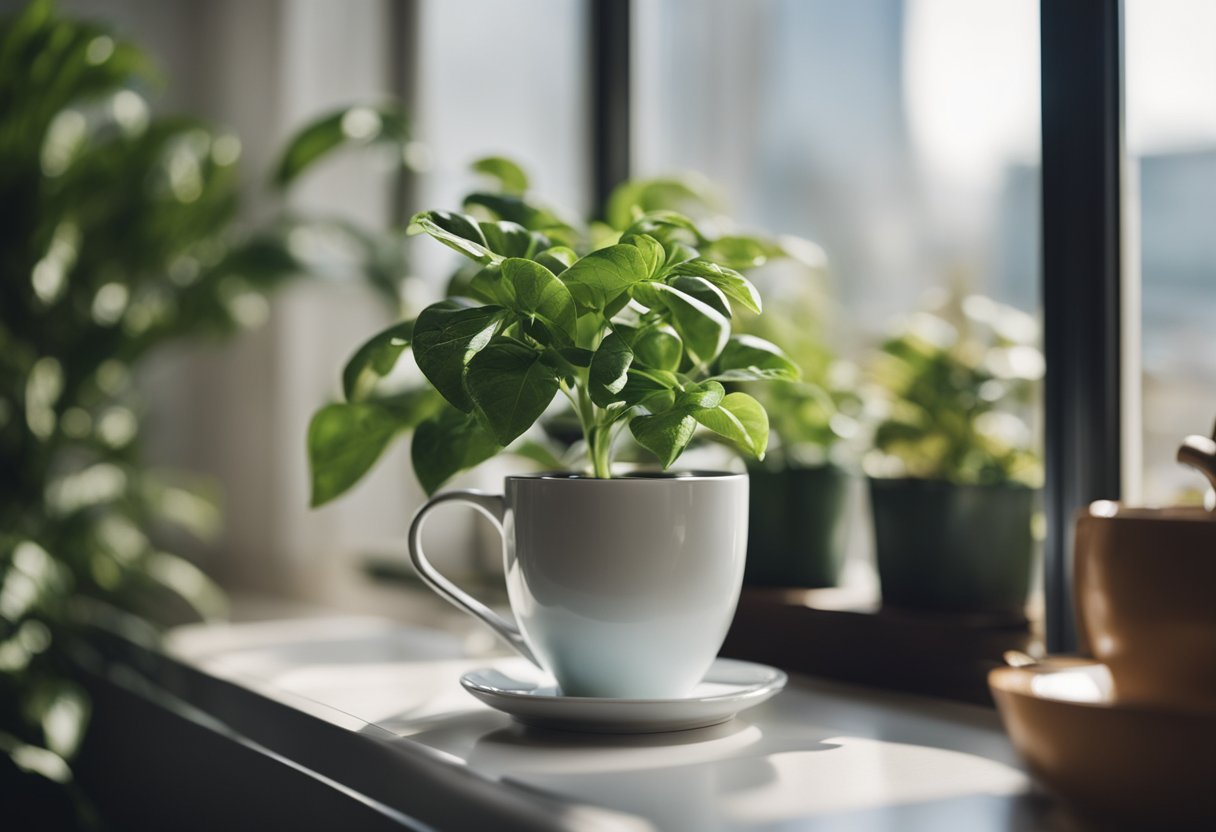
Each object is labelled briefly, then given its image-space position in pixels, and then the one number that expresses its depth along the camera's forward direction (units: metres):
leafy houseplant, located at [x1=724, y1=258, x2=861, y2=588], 0.90
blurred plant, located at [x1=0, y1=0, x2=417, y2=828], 1.27
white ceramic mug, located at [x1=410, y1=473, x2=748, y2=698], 0.65
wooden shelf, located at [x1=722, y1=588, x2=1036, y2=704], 0.80
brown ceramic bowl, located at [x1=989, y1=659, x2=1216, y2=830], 0.47
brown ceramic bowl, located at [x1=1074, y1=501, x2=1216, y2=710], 0.50
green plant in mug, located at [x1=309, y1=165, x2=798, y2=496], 0.59
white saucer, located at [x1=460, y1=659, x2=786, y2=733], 0.66
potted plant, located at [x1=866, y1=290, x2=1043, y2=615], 0.83
